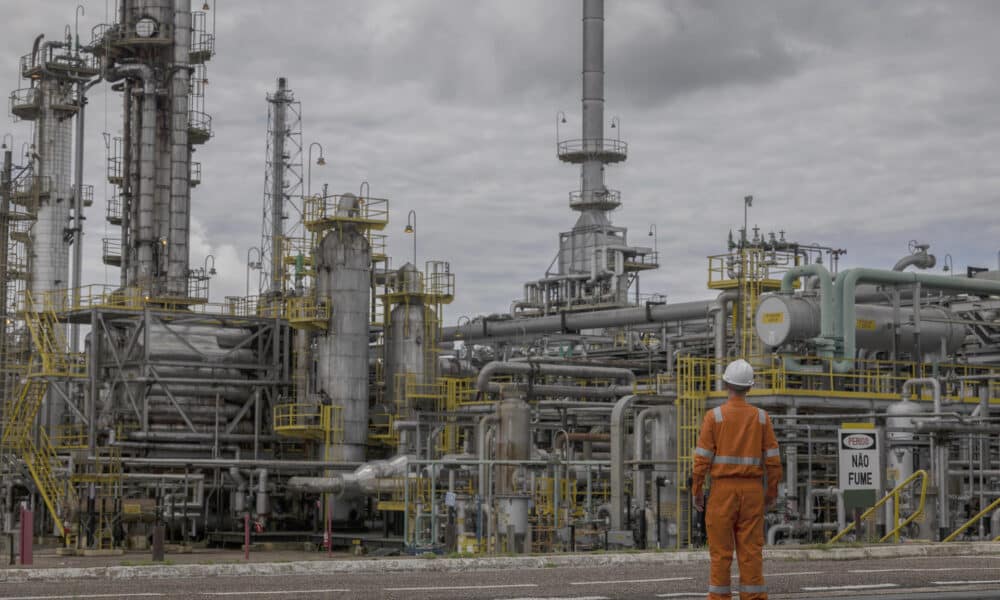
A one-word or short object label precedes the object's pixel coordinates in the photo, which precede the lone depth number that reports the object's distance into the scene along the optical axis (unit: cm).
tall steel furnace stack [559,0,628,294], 6450
